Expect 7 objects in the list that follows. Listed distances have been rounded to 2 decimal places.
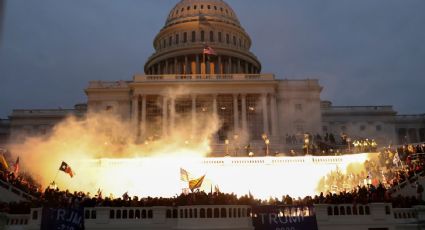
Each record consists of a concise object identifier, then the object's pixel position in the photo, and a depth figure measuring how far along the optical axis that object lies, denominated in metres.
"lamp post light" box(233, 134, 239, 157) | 49.45
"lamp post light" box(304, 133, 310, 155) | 45.56
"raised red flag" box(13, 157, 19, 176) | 36.38
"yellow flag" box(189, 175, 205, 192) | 28.22
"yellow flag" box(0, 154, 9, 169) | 34.92
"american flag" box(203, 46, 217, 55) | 65.75
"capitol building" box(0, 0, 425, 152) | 63.25
